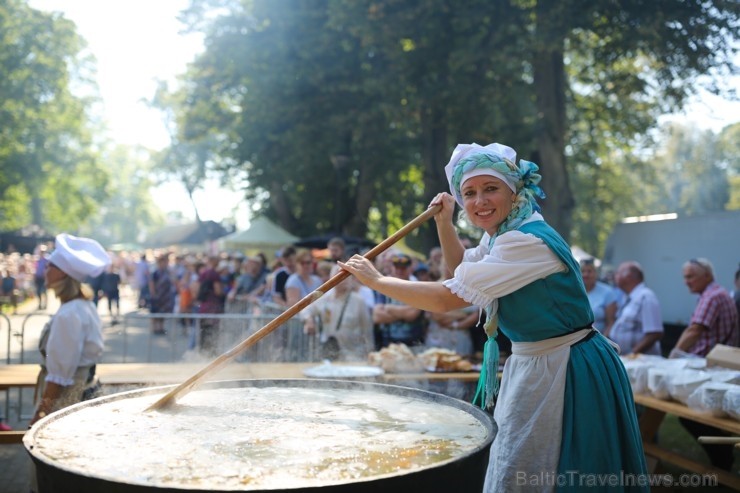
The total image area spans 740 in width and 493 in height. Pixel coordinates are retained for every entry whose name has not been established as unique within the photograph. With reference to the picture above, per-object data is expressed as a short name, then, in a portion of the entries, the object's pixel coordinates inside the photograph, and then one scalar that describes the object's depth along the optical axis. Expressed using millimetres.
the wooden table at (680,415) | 4454
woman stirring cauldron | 2707
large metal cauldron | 2008
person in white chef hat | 4484
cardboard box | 4879
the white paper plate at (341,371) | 5320
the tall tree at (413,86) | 12578
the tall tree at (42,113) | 38000
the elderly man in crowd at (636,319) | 7152
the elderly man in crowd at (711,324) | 6367
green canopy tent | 20578
